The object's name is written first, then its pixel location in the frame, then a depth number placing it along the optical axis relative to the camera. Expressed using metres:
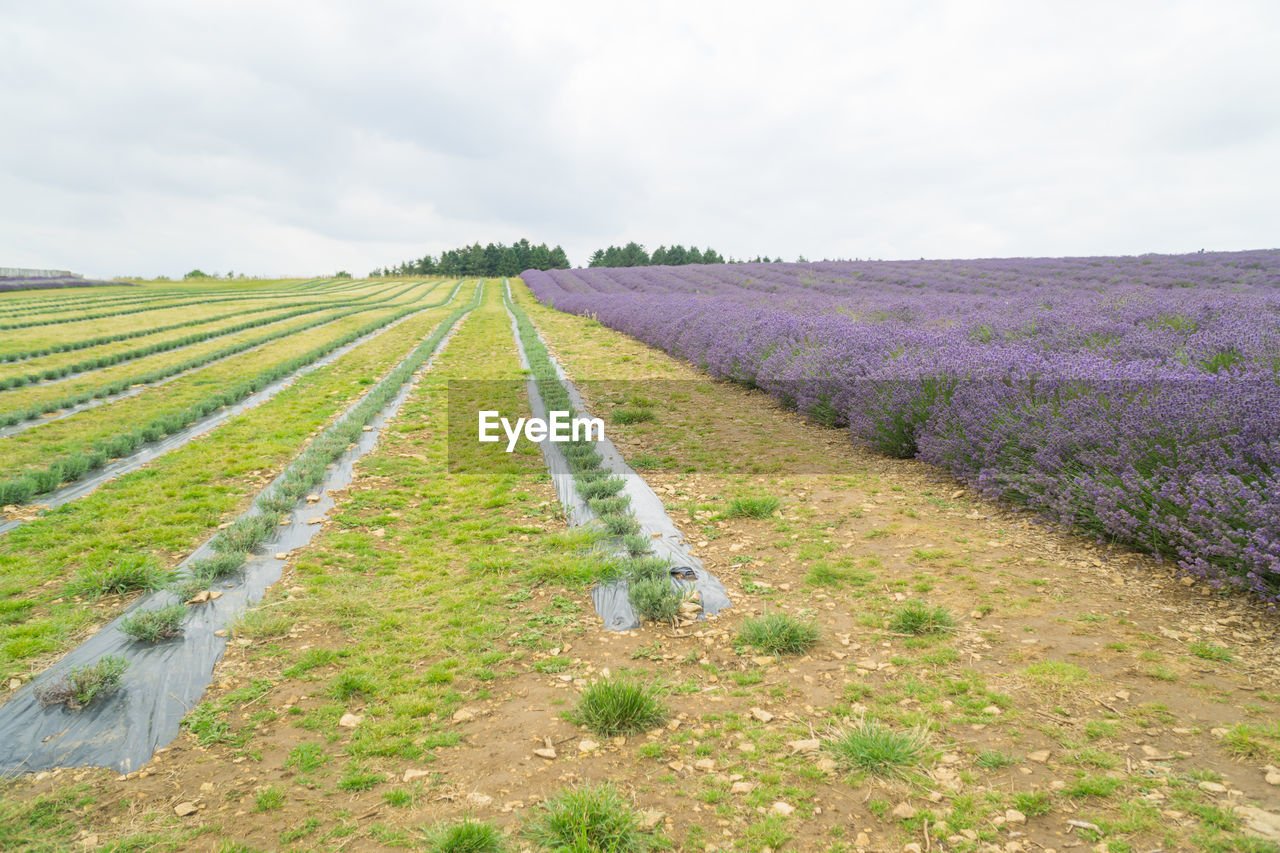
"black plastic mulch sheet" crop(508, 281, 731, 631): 4.16
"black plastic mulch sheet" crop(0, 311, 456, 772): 2.83
